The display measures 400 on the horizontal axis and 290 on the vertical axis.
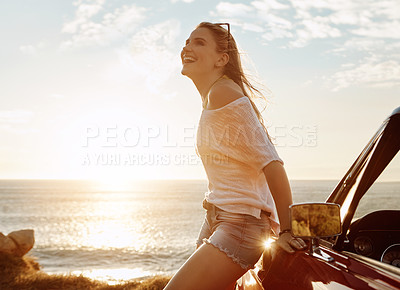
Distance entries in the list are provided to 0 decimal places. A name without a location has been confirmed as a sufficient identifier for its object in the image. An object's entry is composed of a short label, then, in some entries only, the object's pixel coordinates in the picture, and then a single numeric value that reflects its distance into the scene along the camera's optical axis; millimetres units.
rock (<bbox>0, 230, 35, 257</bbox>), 12828
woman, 1858
